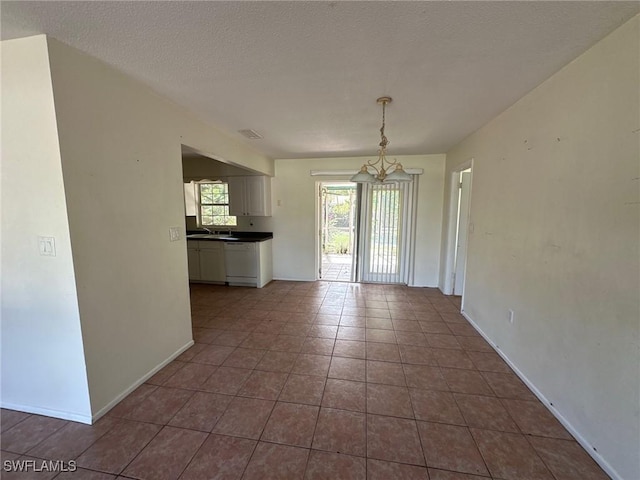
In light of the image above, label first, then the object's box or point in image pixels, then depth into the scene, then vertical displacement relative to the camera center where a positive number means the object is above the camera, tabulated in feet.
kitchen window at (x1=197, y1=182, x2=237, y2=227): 16.44 +0.13
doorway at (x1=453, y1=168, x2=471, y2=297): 12.12 -0.95
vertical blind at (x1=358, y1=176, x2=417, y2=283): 14.71 -1.37
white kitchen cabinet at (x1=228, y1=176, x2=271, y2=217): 14.85 +0.70
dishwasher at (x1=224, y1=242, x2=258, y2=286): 14.49 -3.02
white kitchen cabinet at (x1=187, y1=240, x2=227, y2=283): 14.87 -3.06
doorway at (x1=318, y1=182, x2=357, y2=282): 23.81 -1.38
